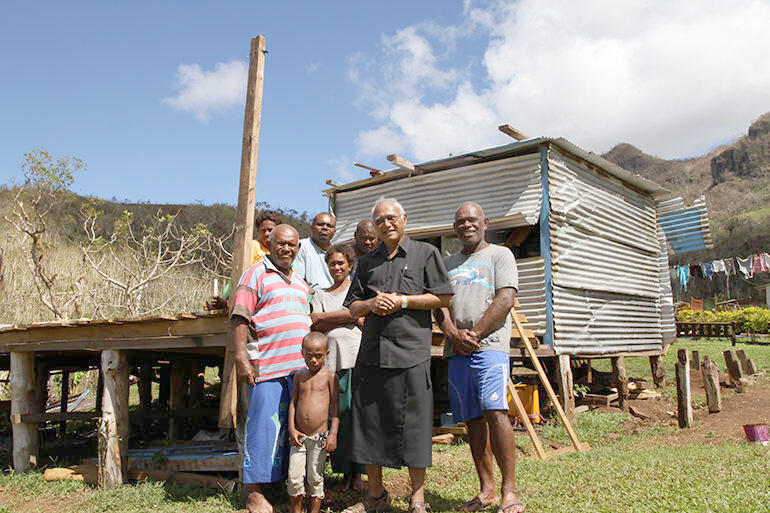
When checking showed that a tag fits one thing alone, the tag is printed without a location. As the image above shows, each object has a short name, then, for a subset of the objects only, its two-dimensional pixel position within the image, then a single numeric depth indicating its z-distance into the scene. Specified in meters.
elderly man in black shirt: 3.46
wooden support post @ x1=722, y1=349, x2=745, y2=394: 10.92
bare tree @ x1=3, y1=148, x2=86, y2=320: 11.44
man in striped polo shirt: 3.93
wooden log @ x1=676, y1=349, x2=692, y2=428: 7.88
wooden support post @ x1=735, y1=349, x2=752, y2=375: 12.73
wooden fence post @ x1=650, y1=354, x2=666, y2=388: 12.60
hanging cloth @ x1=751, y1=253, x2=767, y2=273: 23.14
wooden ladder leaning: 6.05
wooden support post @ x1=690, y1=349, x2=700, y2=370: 12.96
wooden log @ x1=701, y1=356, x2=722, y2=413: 8.65
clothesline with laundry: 23.22
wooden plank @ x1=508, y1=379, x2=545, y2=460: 5.99
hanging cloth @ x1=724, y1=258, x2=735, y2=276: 24.68
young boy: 3.72
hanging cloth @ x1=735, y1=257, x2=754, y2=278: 23.96
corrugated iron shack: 9.32
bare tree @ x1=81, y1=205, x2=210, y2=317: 12.19
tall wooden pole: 4.69
